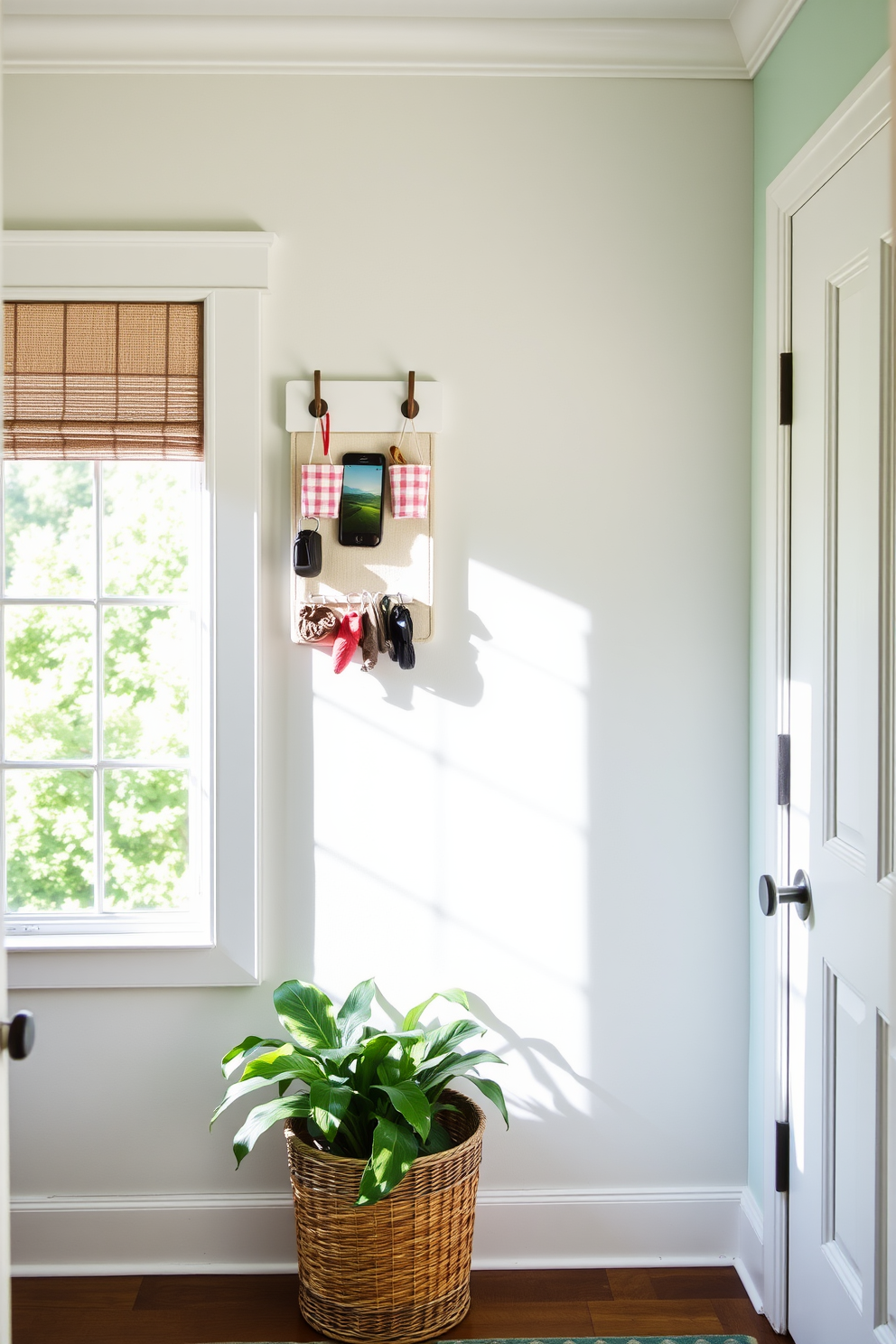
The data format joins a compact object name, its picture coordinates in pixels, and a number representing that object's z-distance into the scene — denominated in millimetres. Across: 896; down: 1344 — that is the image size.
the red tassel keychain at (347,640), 2100
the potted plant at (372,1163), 1869
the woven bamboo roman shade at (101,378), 2123
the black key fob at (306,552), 2080
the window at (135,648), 2117
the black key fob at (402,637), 2078
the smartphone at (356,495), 2125
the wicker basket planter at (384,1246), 1882
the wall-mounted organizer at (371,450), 2133
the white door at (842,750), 1562
